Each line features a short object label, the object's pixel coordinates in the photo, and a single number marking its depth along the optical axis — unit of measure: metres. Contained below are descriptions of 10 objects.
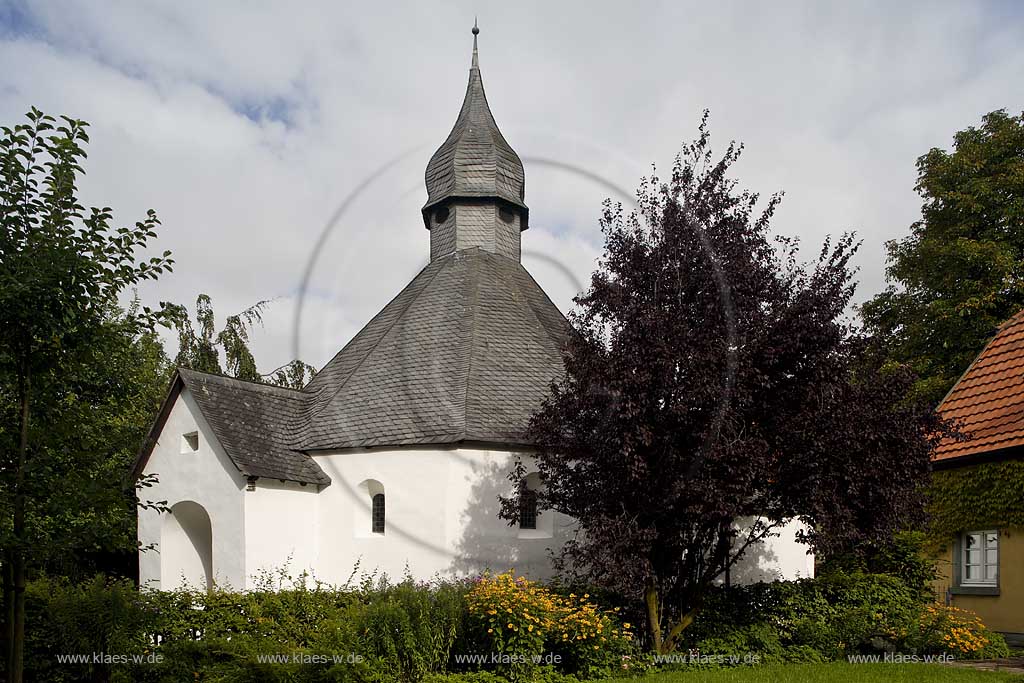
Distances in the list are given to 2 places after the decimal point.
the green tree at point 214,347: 26.38
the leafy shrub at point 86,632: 11.01
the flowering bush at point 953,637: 12.53
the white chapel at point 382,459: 16.41
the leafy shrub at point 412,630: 11.16
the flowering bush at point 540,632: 11.42
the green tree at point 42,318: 6.98
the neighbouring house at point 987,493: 14.14
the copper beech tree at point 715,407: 11.11
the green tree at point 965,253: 24.09
